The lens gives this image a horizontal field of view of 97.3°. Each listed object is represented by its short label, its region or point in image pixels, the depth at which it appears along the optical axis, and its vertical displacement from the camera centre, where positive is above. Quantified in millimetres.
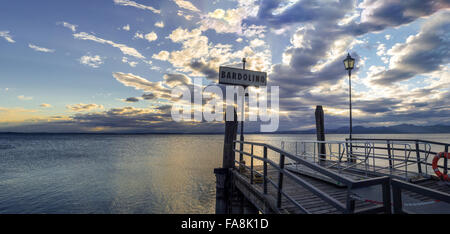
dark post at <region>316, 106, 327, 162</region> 11686 +193
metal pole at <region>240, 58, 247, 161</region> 9199 +545
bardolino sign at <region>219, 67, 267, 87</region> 8945 +2261
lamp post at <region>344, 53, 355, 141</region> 11695 +3690
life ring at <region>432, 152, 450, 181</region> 6379 -1261
